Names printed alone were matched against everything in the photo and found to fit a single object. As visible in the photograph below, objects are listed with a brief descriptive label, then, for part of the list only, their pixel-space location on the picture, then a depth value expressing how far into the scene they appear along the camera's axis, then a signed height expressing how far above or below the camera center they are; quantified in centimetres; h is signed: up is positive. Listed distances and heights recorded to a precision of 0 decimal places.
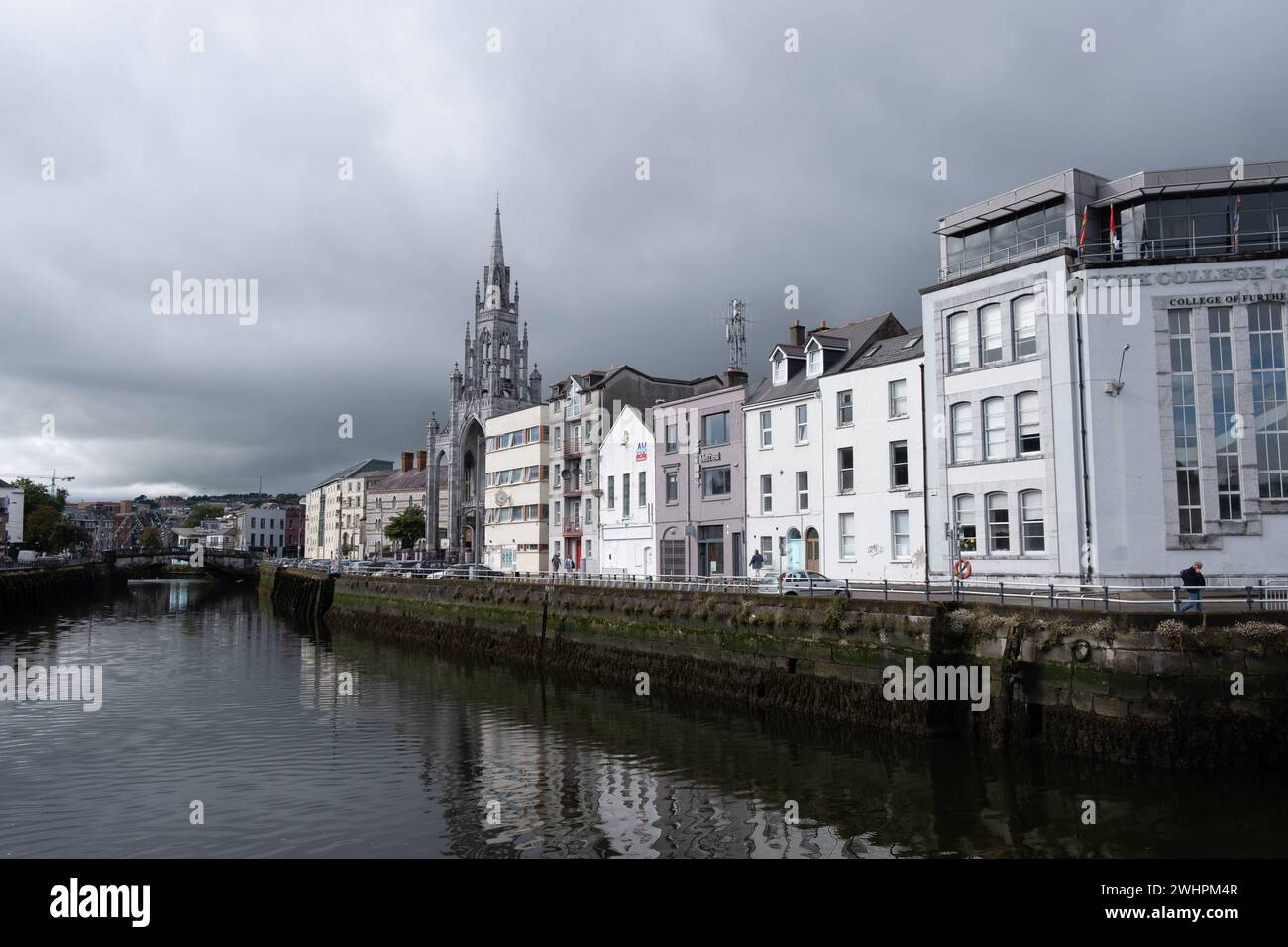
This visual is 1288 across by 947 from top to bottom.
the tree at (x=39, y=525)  12769 +207
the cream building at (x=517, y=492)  6481 +298
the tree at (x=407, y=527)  12319 +71
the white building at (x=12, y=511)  12394 +395
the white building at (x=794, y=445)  3825 +368
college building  2612 +414
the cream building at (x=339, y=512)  14300 +364
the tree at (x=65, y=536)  13475 +43
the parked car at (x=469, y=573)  5094 -247
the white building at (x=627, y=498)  5000 +179
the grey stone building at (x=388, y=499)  13150 +506
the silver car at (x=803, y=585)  2529 -181
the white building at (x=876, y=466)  3353 +234
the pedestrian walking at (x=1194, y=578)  2116 -143
